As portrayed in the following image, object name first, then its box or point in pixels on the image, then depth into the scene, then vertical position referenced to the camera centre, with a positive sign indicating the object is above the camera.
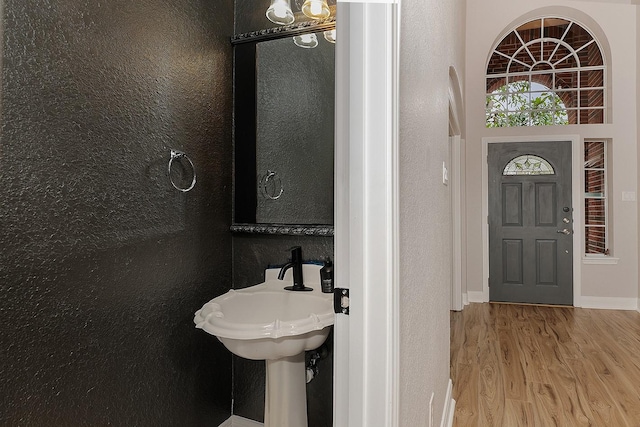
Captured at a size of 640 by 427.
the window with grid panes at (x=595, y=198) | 4.68 +0.20
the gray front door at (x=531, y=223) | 4.60 -0.08
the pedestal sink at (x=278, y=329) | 1.40 -0.40
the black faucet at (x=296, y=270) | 1.84 -0.24
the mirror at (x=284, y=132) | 1.93 +0.40
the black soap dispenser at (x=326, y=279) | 1.75 -0.27
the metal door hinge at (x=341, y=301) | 0.93 -0.19
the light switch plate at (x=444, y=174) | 1.90 +0.20
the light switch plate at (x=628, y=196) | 4.42 +0.21
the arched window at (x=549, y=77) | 4.70 +1.57
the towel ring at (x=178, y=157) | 1.72 +0.23
